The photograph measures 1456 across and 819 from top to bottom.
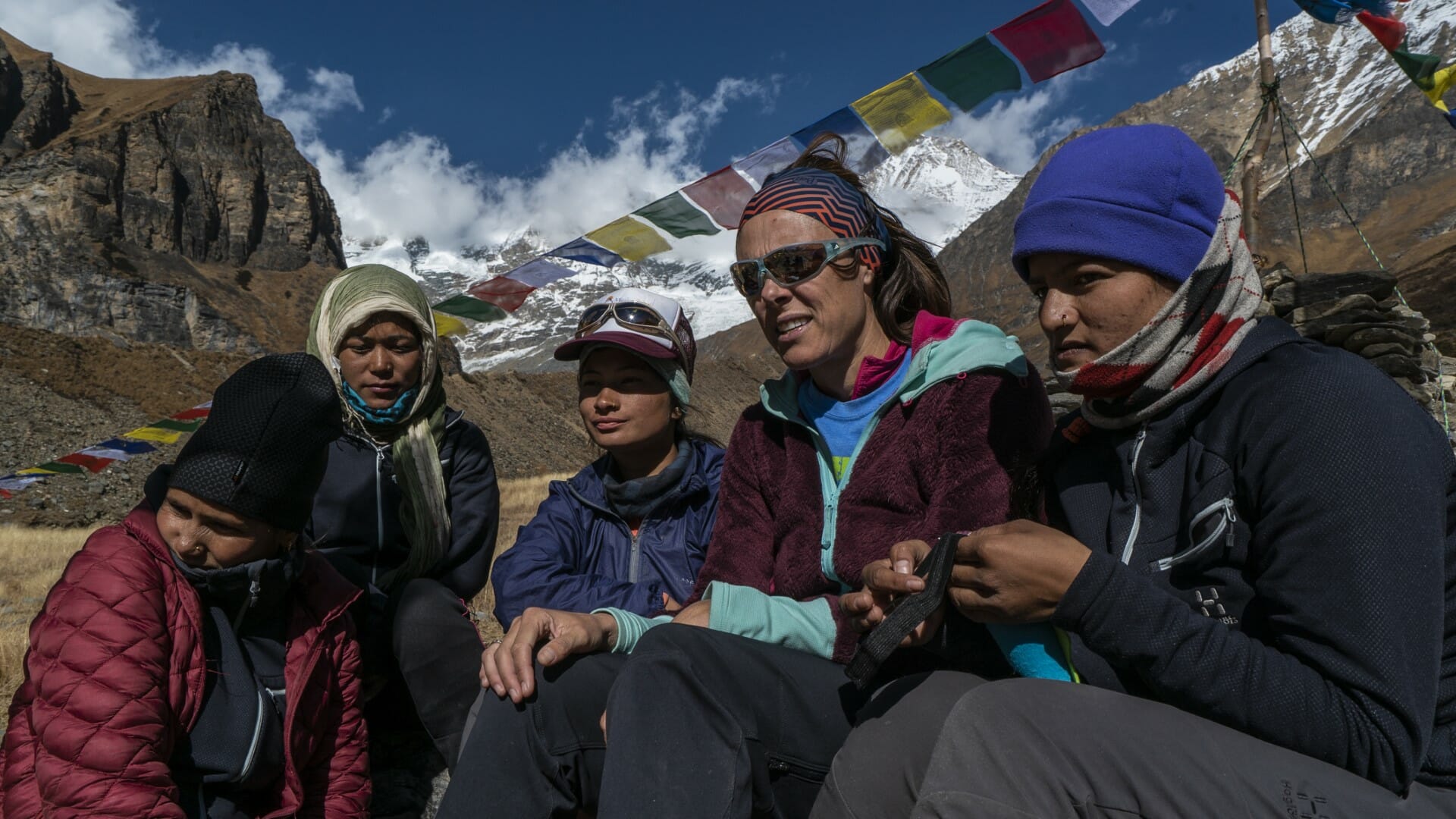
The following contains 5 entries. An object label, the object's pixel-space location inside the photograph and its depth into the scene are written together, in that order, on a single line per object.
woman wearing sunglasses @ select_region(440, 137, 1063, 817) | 1.72
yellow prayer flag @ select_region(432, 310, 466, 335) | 7.39
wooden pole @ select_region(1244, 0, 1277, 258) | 10.10
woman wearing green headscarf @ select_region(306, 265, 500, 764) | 3.02
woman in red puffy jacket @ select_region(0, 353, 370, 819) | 1.78
